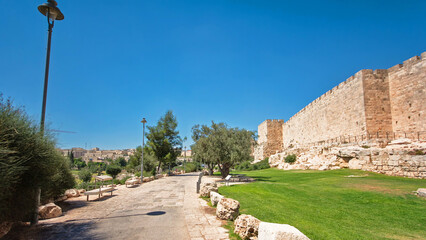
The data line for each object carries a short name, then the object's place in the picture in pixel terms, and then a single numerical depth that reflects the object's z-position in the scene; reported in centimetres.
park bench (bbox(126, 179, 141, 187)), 1456
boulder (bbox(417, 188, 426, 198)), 758
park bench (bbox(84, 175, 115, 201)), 919
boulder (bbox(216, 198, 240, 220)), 579
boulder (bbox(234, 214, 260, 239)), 438
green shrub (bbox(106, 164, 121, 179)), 2260
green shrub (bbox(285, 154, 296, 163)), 2714
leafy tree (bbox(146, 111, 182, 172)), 2830
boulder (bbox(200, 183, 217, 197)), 965
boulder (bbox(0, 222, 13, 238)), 459
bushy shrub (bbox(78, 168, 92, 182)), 1644
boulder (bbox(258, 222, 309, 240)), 311
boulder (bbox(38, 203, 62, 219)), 627
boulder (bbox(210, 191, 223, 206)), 744
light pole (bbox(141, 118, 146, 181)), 1778
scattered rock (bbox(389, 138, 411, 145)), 1636
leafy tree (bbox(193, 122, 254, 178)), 1866
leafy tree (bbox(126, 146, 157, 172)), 2827
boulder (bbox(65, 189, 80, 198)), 975
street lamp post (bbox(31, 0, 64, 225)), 613
